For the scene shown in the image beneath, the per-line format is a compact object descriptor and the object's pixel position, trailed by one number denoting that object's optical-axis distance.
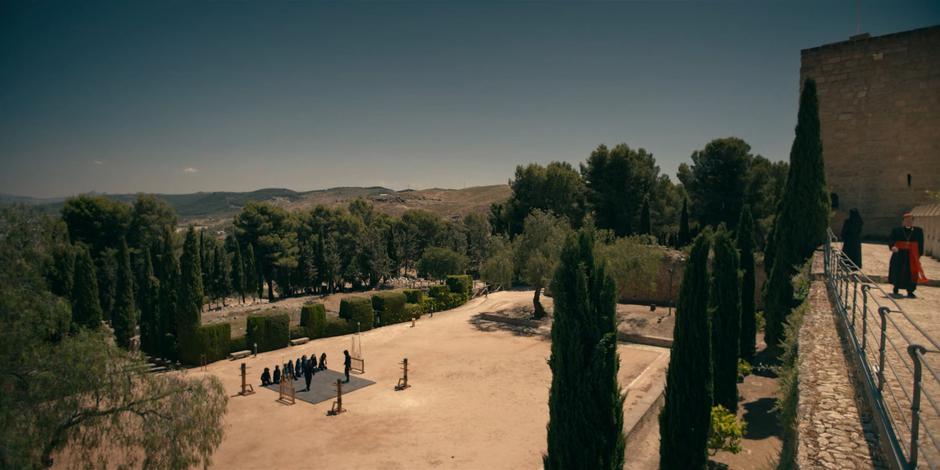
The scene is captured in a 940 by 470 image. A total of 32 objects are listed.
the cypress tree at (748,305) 19.12
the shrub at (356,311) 27.45
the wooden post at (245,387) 17.66
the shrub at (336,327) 26.66
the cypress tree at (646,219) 38.16
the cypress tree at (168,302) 22.42
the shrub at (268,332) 23.55
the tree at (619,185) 40.84
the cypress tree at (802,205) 15.43
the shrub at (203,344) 21.84
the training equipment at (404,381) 18.08
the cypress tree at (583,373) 9.13
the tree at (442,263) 48.78
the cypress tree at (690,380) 11.27
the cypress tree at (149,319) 23.30
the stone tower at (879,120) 17.73
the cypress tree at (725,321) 15.12
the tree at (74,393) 8.10
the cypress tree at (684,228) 36.38
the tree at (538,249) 27.36
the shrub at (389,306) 29.36
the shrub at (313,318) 25.81
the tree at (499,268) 29.95
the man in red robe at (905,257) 9.41
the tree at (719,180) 33.19
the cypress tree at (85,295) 23.36
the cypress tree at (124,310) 25.09
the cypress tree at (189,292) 21.86
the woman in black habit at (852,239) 11.91
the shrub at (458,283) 36.06
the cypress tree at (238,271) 48.66
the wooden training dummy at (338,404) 15.70
